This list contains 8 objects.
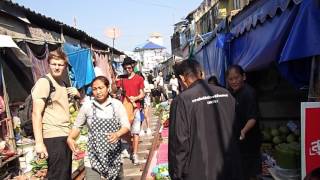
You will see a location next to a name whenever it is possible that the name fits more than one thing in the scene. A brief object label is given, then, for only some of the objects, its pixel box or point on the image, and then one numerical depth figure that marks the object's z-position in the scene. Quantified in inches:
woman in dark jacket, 138.7
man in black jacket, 103.7
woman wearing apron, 123.5
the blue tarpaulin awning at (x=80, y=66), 331.4
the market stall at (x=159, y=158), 179.3
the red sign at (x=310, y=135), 109.3
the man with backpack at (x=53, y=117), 116.5
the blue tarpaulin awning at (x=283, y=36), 114.2
